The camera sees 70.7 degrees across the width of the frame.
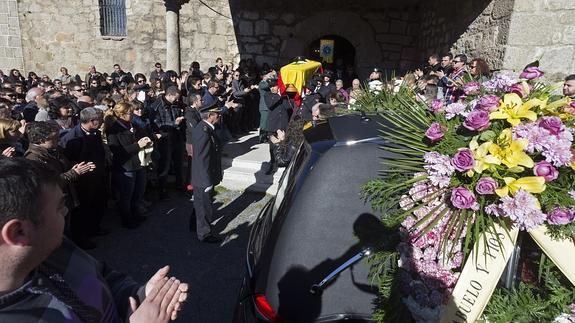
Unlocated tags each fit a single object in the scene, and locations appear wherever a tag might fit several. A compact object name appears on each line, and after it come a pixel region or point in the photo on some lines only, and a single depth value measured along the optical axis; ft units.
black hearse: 6.42
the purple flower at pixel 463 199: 5.74
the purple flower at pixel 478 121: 6.11
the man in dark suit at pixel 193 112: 17.47
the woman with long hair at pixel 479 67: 15.34
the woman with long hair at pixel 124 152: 16.53
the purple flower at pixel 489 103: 6.29
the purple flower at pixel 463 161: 5.82
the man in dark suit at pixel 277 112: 24.71
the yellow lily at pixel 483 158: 5.76
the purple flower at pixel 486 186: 5.66
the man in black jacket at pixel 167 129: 20.85
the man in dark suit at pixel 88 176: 15.15
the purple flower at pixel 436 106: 7.29
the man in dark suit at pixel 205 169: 15.35
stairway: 22.29
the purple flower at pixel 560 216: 5.47
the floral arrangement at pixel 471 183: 5.62
